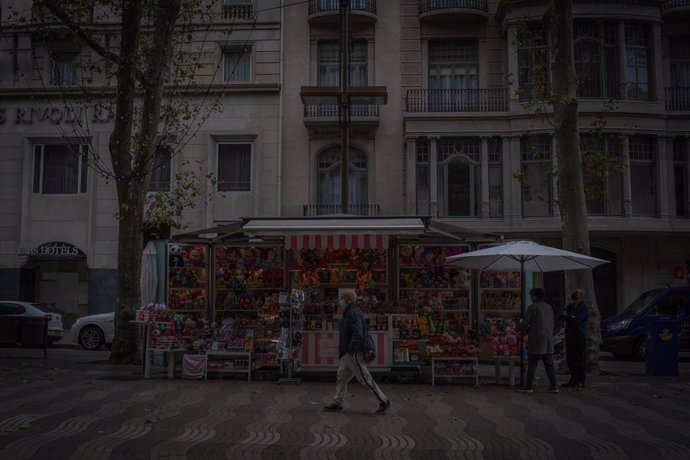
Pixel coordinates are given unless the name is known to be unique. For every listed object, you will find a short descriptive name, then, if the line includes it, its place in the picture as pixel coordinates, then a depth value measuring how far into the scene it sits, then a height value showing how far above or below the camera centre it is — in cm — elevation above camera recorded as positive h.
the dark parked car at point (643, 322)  2055 -103
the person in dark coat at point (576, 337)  1425 -102
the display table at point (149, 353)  1501 -140
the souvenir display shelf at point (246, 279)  1711 +14
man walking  1073 -107
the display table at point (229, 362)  1484 -157
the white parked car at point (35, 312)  2288 -87
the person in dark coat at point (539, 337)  1327 -94
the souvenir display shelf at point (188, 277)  1694 +19
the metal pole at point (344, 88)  1886 +506
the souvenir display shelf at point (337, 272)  1630 +30
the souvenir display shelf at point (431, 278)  1722 +17
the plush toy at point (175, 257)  1697 +65
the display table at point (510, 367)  1431 -163
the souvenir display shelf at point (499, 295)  1758 -24
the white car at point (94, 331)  2275 -144
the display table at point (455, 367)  1437 -162
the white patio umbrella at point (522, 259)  1395 +52
